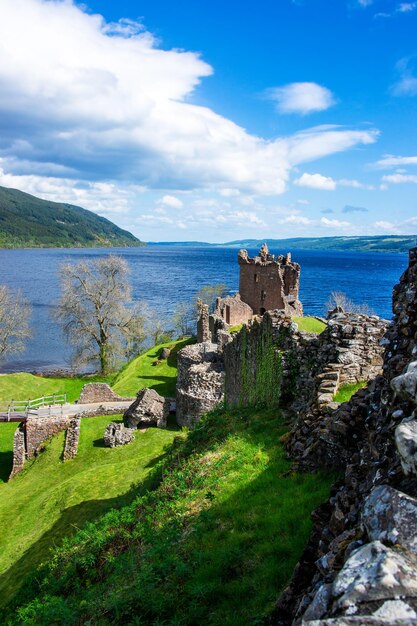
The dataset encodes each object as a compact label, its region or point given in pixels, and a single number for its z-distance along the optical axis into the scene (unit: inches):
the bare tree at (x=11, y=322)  2354.8
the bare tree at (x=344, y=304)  2802.7
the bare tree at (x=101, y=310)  2171.5
